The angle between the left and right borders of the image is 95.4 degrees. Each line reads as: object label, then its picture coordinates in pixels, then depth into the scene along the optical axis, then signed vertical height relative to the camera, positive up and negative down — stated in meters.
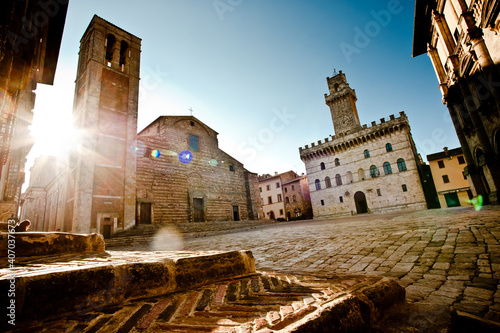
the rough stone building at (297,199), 39.16 +2.69
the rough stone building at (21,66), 4.57 +5.42
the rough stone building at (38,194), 26.41 +6.19
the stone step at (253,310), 1.26 -0.57
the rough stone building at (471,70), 8.94 +5.87
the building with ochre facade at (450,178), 25.38 +2.45
